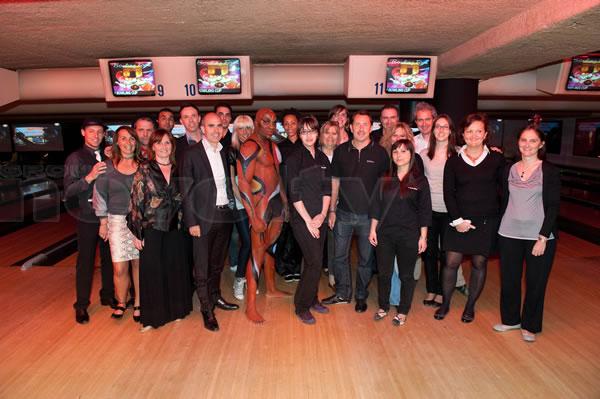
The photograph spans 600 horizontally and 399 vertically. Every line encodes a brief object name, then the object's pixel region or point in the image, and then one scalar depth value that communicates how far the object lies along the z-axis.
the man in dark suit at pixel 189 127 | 3.01
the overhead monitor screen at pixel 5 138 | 8.16
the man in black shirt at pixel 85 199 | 2.66
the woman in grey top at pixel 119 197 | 2.57
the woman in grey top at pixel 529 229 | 2.37
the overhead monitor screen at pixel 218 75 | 4.07
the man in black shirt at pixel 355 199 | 2.71
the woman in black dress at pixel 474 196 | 2.53
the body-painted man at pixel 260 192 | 2.58
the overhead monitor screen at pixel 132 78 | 4.07
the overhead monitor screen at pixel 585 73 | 4.36
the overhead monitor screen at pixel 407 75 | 4.11
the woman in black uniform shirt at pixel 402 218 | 2.58
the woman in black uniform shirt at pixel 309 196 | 2.60
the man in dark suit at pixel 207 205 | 2.57
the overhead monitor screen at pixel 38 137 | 8.22
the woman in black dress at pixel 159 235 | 2.51
